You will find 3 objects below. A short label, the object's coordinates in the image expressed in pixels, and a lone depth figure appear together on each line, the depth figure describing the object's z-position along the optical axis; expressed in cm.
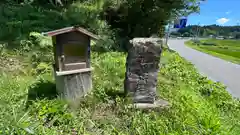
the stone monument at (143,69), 325
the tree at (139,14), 946
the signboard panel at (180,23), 1233
